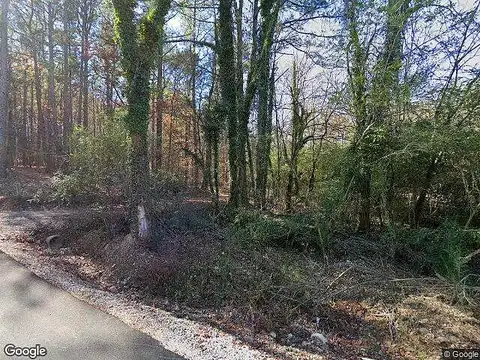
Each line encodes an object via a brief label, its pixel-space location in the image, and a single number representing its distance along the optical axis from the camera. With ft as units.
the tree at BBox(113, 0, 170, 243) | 17.26
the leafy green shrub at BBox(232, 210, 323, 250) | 20.27
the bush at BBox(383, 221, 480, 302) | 14.44
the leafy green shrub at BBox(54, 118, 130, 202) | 22.02
